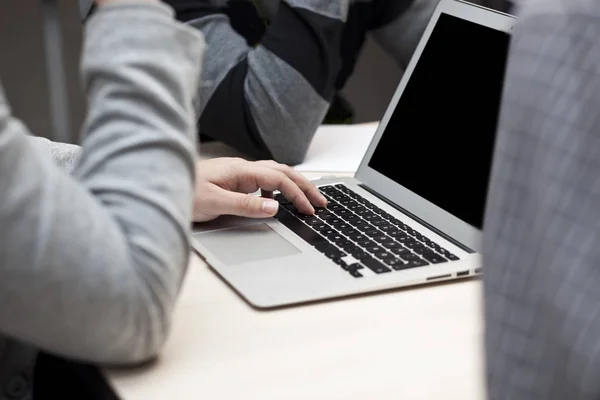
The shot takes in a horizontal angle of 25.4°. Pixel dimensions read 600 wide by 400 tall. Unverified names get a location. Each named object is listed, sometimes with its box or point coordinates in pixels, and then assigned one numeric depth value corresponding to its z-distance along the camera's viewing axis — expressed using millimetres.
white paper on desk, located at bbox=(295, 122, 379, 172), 1596
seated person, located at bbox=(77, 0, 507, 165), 1584
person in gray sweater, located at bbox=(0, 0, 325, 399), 1021
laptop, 1249
